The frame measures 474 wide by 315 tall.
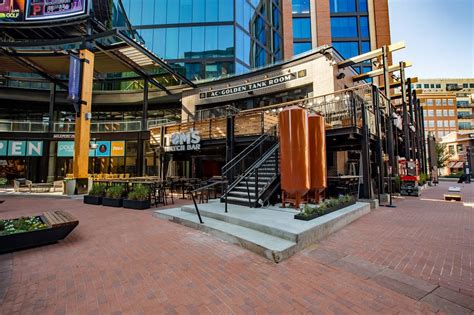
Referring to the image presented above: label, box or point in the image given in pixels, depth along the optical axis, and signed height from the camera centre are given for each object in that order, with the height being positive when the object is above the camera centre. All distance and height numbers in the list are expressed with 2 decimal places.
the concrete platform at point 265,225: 4.43 -1.26
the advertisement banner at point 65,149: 21.16 +2.24
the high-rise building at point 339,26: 33.69 +21.52
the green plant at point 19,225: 4.71 -1.09
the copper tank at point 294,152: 6.98 +0.60
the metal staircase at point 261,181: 7.71 -0.29
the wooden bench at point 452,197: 10.70 -1.20
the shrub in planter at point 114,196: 9.92 -0.97
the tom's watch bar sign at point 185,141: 13.69 +1.91
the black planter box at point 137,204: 9.30 -1.22
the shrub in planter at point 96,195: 10.69 -0.97
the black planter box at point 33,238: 4.46 -1.27
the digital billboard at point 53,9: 17.69 +12.89
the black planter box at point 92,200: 10.64 -1.19
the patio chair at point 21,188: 15.93 -0.79
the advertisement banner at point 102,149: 21.27 +2.22
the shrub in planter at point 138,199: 9.33 -1.03
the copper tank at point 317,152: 7.66 +0.66
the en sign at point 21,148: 20.80 +2.33
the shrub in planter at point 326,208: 5.68 -0.98
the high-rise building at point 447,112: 68.88 +17.47
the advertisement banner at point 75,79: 15.55 +6.30
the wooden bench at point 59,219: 5.00 -1.02
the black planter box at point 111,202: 9.90 -1.19
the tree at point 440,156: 41.41 +2.96
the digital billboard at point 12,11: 18.95 +13.19
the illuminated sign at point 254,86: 16.05 +6.53
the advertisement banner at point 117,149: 21.19 +2.20
